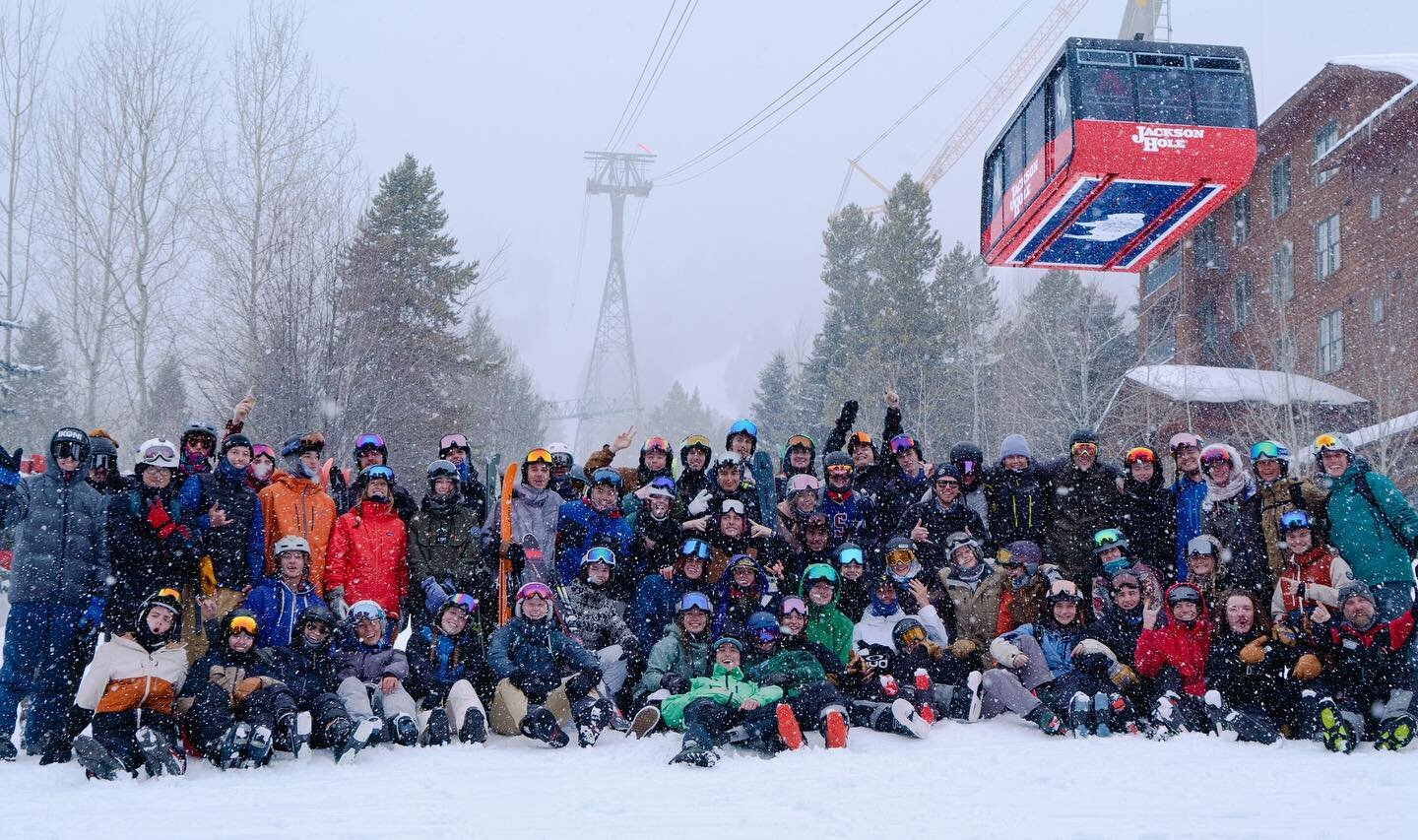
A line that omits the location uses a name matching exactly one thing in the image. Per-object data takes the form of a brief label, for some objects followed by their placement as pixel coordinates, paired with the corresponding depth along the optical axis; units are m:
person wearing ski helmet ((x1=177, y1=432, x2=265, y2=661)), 6.91
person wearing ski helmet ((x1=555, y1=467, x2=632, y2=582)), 7.92
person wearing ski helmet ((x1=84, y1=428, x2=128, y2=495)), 6.78
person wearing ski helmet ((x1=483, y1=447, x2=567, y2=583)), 7.88
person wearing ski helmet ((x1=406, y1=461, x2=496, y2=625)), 7.54
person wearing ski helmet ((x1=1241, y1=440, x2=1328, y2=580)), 7.35
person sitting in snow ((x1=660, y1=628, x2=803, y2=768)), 6.02
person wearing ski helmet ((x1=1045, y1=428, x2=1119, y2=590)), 7.94
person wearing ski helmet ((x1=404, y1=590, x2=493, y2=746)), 6.58
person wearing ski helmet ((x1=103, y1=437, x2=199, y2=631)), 6.63
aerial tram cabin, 11.71
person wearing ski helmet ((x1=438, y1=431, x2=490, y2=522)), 8.20
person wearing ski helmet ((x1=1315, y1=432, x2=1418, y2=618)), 6.88
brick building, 23.38
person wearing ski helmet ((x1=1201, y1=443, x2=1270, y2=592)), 7.43
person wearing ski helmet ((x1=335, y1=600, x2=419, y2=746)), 6.28
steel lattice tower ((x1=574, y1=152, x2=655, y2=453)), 75.00
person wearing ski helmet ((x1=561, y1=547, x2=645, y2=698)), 7.14
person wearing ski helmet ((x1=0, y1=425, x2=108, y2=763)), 6.19
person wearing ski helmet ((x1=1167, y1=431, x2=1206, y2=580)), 7.86
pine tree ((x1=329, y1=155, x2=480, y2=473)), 17.08
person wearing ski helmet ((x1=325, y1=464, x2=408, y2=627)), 7.41
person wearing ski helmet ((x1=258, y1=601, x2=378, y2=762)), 6.00
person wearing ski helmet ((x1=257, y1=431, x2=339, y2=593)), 7.43
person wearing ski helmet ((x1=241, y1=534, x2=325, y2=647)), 6.80
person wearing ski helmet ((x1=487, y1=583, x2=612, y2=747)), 6.47
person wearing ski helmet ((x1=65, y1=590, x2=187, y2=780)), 5.54
